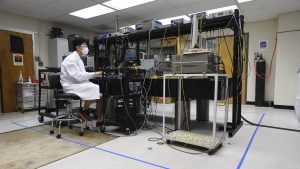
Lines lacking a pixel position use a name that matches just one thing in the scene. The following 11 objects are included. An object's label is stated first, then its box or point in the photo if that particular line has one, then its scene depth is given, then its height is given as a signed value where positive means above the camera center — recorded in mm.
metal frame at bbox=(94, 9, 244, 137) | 2410 +613
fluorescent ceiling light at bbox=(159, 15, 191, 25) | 4673 +1465
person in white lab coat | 2508 -39
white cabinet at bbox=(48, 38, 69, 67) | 4977 +663
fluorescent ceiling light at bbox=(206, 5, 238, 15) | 4016 +1460
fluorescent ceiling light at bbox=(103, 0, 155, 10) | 3810 +1491
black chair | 2418 -297
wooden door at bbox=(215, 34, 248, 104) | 5132 +536
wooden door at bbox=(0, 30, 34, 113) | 4102 +22
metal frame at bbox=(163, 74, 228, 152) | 1867 -72
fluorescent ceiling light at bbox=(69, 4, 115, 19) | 4175 +1485
